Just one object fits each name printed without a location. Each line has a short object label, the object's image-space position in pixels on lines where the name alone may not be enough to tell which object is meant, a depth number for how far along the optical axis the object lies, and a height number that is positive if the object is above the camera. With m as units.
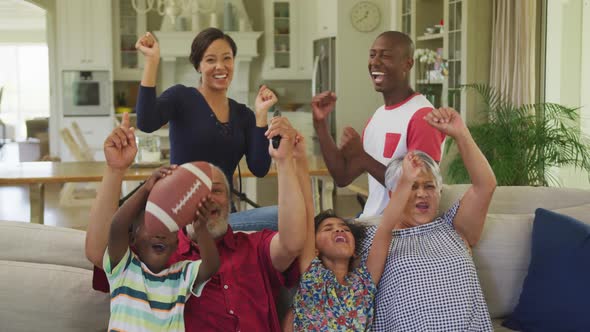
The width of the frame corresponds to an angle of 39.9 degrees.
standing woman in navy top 2.79 -0.07
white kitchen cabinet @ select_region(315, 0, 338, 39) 9.72 +0.98
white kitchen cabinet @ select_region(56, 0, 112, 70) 10.57 +0.79
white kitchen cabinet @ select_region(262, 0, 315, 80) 10.83 +0.78
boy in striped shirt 2.15 -0.47
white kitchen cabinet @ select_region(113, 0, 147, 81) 10.91 +0.80
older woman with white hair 2.56 -0.50
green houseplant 5.40 -0.33
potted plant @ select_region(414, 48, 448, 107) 7.78 +0.24
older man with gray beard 2.19 -0.43
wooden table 5.25 -0.50
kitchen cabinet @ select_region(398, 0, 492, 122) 7.13 +0.42
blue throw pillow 2.79 -0.64
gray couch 2.39 -0.55
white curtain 6.57 +0.39
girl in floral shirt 2.48 -0.55
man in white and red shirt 2.81 -0.11
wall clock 9.63 +0.96
